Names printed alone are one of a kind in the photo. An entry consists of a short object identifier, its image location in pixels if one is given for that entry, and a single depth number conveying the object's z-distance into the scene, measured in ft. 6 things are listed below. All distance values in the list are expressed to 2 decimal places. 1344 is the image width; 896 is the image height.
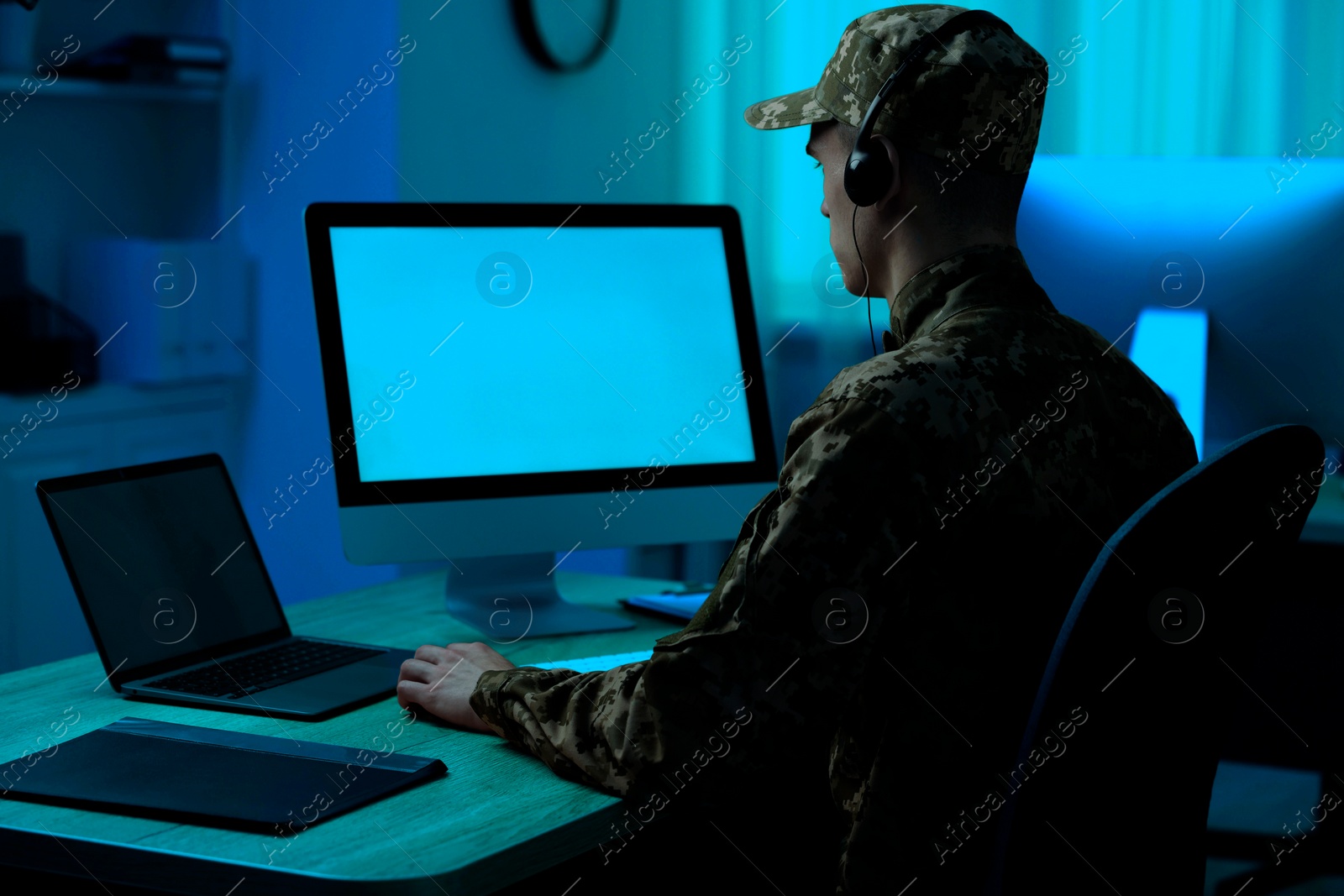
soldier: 9.59
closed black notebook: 9.64
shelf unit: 15.08
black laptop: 10.61
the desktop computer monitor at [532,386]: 11.40
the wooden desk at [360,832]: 9.40
